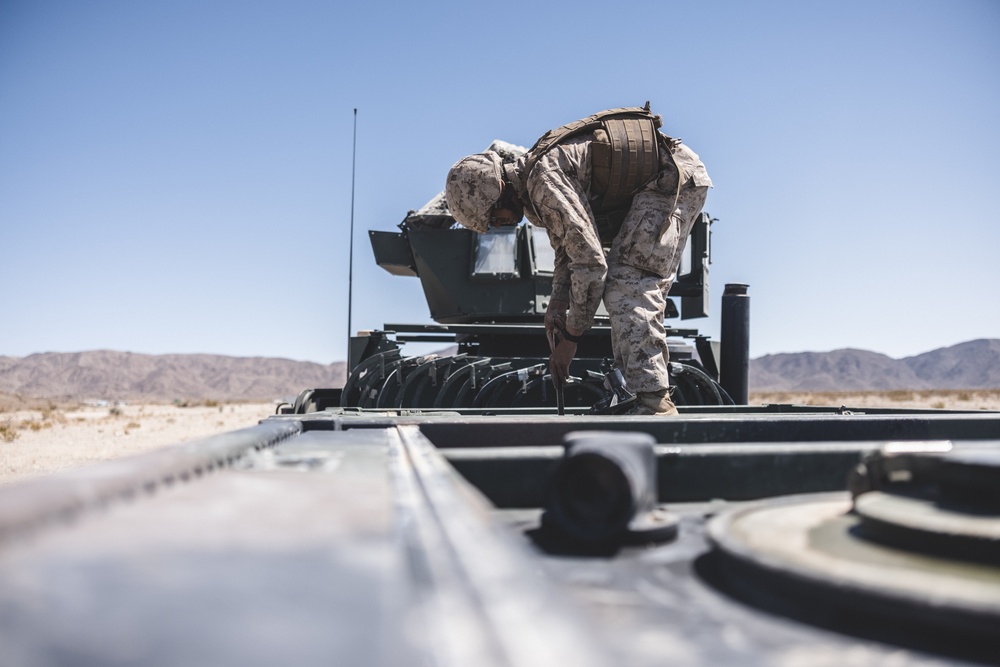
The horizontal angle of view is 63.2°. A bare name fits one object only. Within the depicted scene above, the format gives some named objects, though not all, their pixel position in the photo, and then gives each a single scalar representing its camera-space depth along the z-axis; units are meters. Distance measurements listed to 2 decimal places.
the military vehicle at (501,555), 0.50
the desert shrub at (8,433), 16.35
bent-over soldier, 3.53
